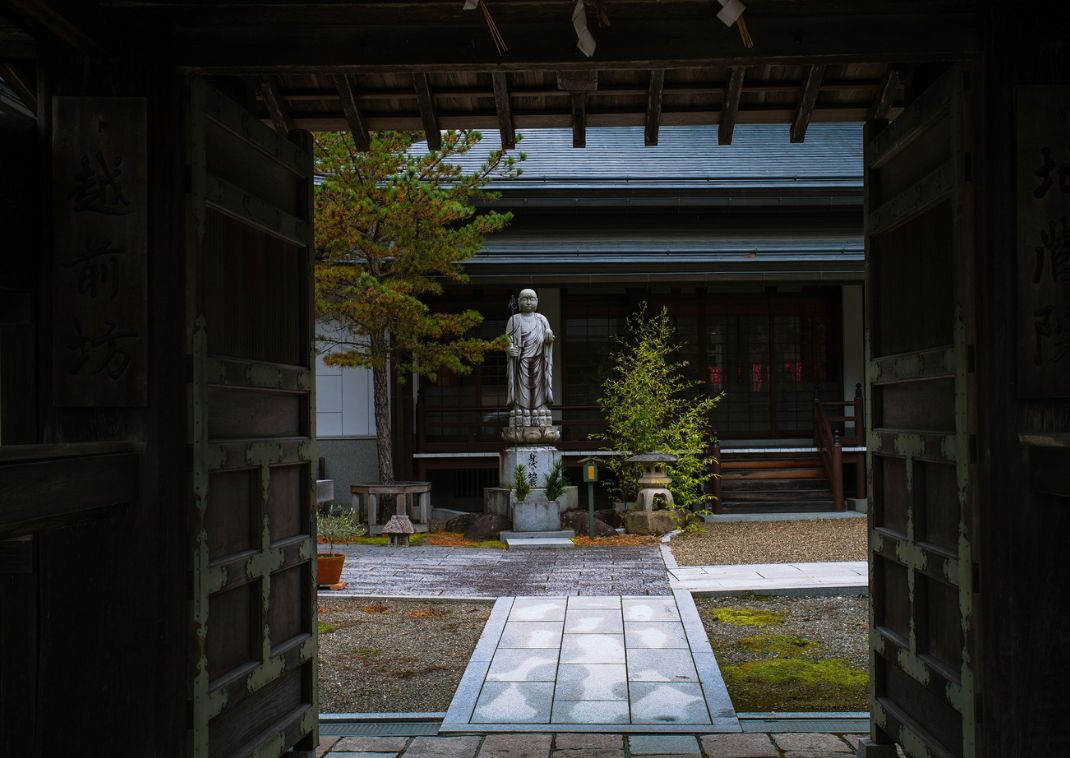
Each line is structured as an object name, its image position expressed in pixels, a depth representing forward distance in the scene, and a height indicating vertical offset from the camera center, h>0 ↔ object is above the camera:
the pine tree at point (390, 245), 13.08 +2.29
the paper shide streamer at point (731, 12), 3.21 +1.29
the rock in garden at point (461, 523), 14.77 -1.65
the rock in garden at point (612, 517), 14.80 -1.59
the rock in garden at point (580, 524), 14.28 -1.64
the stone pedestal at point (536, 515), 14.15 -1.48
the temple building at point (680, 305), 17.08 +1.85
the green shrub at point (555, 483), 14.36 -1.04
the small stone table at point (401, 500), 14.59 -1.29
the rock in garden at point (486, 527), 14.29 -1.66
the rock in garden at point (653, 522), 14.06 -1.58
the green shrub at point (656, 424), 14.64 -0.21
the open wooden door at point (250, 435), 3.74 -0.09
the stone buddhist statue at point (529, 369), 14.73 +0.62
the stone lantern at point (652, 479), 14.21 -1.00
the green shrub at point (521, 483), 14.28 -1.03
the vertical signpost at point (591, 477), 13.39 -0.89
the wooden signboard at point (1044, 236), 3.54 +0.60
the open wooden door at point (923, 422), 3.71 -0.06
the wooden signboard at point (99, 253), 3.52 +0.58
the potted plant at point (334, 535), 10.10 -1.52
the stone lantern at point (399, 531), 13.56 -1.61
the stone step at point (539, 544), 13.23 -1.77
